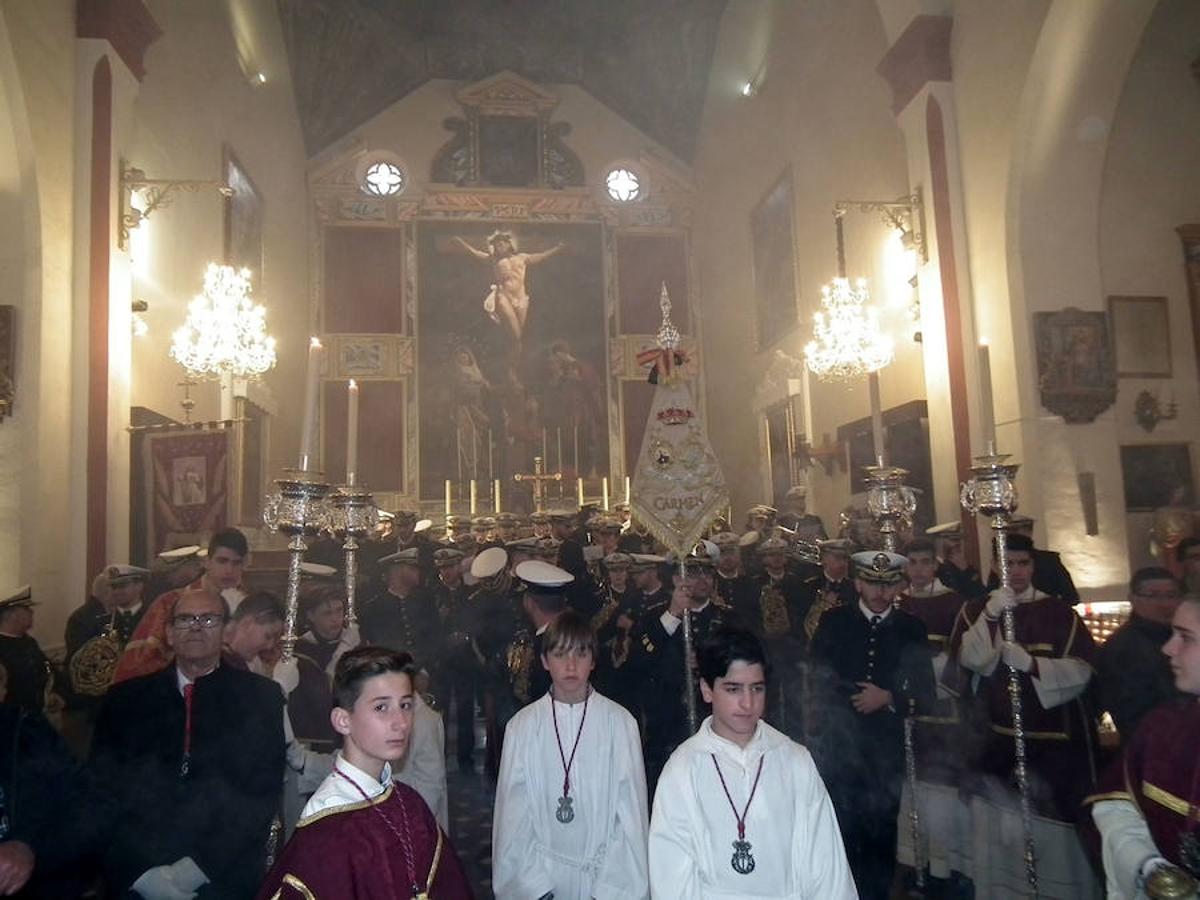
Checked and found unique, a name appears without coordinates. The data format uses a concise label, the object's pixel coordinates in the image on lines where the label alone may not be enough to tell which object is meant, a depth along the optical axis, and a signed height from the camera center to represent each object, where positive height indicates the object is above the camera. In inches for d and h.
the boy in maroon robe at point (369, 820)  86.0 -31.7
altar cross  588.4 +12.5
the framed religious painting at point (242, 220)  488.1 +169.7
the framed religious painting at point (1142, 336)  320.8 +49.3
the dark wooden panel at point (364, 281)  679.7 +171.5
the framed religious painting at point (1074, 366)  288.5 +35.8
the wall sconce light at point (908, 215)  344.2 +105.0
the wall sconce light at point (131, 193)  313.1 +113.3
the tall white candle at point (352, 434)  152.6 +12.5
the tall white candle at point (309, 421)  133.9 +13.2
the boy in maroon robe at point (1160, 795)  101.1 -37.9
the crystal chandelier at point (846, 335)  380.8 +65.0
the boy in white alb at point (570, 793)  127.2 -43.5
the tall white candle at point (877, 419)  174.2 +12.9
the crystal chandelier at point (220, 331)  381.4 +79.5
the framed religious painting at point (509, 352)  661.9 +112.0
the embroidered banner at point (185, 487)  299.1 +9.0
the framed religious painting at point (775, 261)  528.3 +141.9
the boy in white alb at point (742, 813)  103.9 -38.4
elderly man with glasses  115.3 -33.8
